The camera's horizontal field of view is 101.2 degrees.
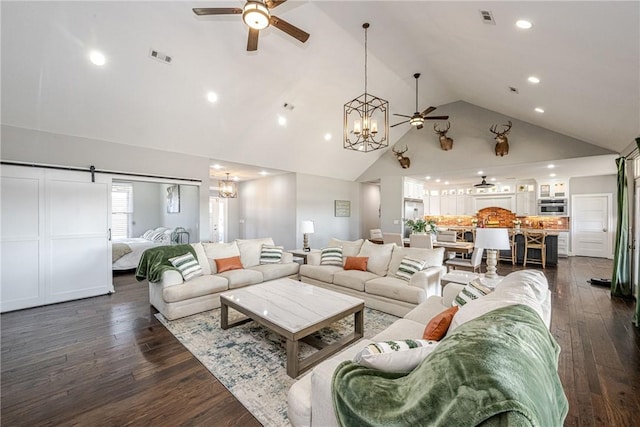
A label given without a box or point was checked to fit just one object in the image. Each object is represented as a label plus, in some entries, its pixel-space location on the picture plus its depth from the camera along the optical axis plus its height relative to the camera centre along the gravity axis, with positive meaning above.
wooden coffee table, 2.34 -1.02
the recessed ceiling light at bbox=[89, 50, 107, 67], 3.39 +2.01
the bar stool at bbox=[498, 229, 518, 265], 7.09 -1.00
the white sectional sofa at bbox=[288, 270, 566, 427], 1.32 -0.87
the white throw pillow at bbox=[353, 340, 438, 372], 1.21 -0.68
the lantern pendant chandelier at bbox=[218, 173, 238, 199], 7.90 +0.67
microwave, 8.56 +0.13
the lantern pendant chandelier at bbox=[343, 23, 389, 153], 3.82 +2.06
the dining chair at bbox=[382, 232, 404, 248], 6.38 -0.69
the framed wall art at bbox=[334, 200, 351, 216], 8.72 +0.13
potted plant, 6.47 -0.40
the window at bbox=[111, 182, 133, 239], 6.13 +0.05
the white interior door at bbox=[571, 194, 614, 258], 7.97 -0.43
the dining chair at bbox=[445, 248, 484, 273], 4.43 -0.96
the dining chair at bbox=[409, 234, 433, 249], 5.54 -0.65
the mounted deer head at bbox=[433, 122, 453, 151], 6.96 +1.89
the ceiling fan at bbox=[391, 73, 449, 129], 5.02 +1.78
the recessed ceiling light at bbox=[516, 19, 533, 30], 2.44 +1.77
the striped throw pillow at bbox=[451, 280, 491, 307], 2.10 -0.67
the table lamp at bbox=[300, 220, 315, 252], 5.62 -0.36
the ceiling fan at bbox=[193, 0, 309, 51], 2.33 +1.93
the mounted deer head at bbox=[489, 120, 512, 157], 6.13 +1.65
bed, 5.76 -0.78
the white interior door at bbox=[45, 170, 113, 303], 4.10 -0.39
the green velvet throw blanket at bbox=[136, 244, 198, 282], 3.74 -0.73
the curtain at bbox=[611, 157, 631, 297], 4.34 -0.62
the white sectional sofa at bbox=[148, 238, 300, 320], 3.47 -1.02
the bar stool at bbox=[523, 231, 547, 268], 6.68 -0.84
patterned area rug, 2.01 -1.44
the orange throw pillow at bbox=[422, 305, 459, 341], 1.71 -0.77
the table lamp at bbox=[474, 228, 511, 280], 3.04 -0.37
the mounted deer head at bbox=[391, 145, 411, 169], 7.81 +1.56
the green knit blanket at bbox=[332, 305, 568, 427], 0.79 -0.59
